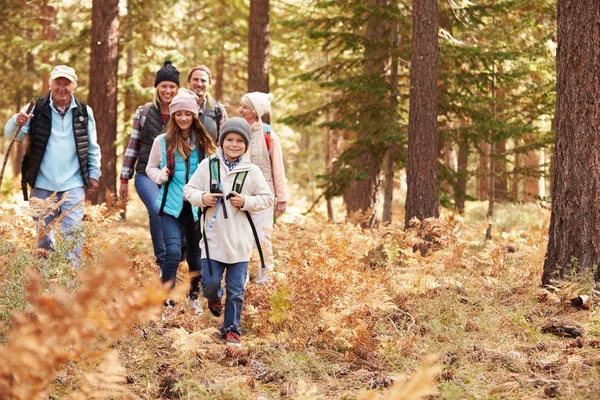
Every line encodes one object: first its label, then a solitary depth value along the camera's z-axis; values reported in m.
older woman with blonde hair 7.95
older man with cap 7.80
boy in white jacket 6.12
